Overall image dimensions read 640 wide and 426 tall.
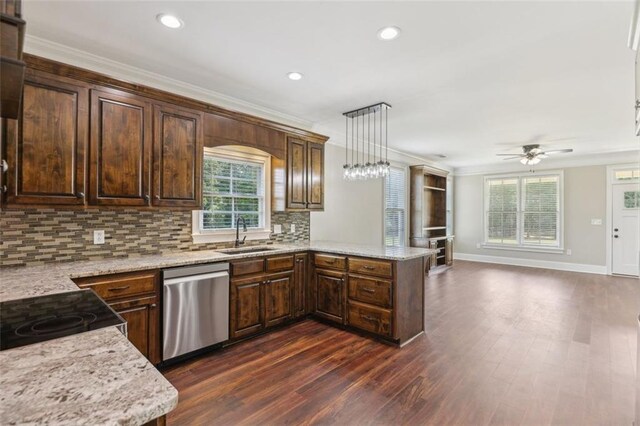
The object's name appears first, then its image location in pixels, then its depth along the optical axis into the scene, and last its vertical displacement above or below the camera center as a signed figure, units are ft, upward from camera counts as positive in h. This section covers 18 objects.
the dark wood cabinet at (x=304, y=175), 13.35 +1.71
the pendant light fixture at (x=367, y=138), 12.00 +4.28
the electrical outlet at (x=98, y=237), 9.06 -0.74
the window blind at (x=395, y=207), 20.69 +0.47
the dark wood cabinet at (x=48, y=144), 7.24 +1.61
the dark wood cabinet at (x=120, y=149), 8.34 +1.73
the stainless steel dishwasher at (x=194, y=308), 8.81 -2.84
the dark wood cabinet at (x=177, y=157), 9.43 +1.72
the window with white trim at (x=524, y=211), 24.79 +0.33
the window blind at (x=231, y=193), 11.91 +0.80
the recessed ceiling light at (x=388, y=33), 7.43 +4.37
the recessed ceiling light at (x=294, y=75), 9.90 +4.41
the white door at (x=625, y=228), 21.63 -0.86
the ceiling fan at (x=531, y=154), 19.31 +3.81
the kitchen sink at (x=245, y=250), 11.31 -1.41
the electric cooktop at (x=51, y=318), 3.79 -1.51
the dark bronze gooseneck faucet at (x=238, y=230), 12.27 -0.68
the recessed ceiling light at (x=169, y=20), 7.07 +4.41
